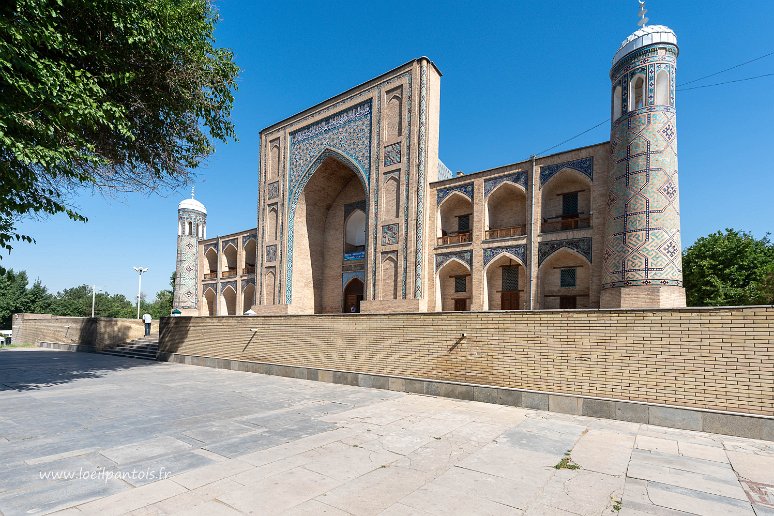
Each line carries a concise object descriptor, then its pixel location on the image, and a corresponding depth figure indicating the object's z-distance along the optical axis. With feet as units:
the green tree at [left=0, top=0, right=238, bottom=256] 20.52
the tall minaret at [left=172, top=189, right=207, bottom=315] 89.76
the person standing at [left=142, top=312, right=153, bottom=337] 62.54
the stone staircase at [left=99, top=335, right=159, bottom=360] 51.78
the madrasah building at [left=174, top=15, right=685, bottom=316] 39.58
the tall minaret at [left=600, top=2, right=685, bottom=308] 37.93
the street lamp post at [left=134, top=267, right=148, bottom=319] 100.68
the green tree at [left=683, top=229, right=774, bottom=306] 60.18
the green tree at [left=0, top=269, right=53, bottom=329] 115.75
